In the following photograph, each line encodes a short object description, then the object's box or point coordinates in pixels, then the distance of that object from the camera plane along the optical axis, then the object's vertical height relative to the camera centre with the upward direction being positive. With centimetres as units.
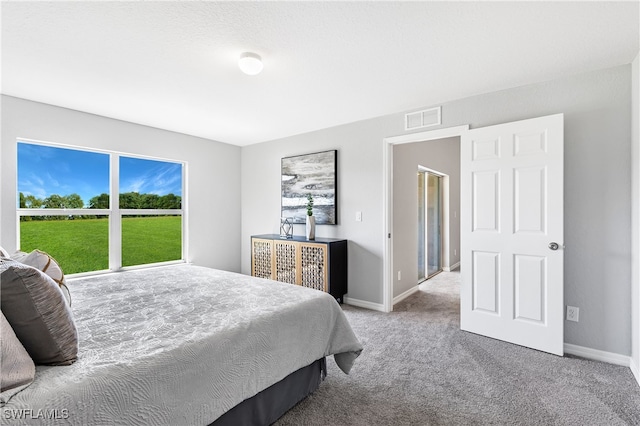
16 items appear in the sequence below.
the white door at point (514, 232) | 250 -20
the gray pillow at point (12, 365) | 90 -49
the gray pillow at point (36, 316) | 106 -38
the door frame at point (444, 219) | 609 -16
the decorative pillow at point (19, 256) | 182 -28
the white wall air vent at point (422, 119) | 325 +104
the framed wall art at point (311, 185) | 408 +38
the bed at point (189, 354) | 100 -59
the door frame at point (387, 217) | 363 -7
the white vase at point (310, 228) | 399 -22
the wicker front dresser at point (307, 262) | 366 -66
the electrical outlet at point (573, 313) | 254 -88
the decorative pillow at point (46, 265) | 168 -30
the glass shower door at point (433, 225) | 552 -26
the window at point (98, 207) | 329 +7
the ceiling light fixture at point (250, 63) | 217 +110
